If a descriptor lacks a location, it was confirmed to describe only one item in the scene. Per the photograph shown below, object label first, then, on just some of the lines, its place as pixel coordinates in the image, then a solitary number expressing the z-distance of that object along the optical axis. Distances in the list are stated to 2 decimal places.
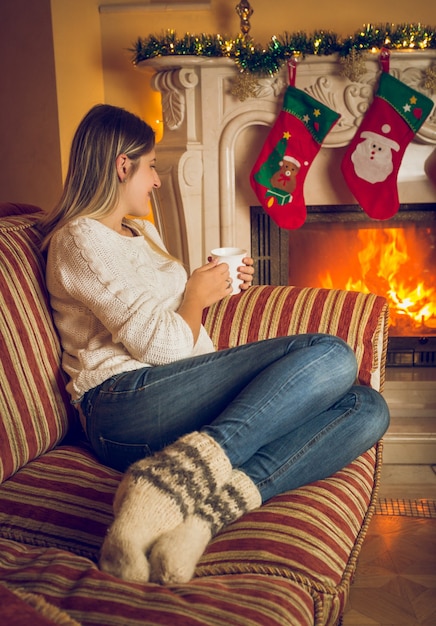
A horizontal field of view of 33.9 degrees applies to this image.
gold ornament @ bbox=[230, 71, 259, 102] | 2.68
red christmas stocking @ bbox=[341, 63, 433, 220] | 2.65
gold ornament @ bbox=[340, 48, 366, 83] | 2.59
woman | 1.23
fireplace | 2.67
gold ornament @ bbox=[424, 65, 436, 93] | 2.64
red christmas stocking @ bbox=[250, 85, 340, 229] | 2.70
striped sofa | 0.97
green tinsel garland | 2.57
